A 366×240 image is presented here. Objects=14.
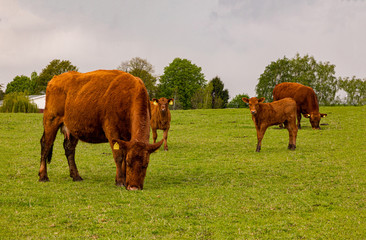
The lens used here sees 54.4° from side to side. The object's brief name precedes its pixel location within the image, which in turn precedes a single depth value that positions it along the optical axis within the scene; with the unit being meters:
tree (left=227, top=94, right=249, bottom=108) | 137.88
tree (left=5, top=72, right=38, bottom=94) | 113.56
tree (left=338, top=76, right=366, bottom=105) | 104.56
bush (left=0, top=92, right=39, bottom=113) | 41.47
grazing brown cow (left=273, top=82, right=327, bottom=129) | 25.28
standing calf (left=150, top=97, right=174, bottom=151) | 16.98
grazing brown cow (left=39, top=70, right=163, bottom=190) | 8.52
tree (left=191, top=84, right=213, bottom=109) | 88.31
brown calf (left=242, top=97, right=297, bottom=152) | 16.16
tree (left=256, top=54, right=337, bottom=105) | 97.56
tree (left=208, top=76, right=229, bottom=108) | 103.50
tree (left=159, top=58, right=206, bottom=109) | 95.38
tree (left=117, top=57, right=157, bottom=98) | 89.44
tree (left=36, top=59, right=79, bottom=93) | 95.75
